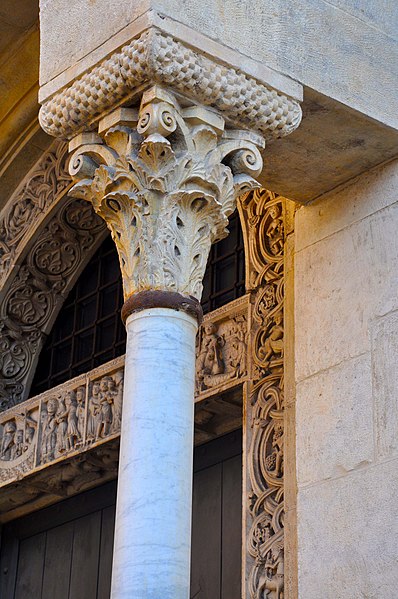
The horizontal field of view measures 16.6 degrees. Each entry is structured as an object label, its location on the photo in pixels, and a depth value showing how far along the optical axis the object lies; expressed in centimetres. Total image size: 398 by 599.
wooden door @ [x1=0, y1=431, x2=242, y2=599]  694
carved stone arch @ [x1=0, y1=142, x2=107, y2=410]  854
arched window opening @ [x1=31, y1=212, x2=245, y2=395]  834
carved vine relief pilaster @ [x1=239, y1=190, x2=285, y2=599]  608
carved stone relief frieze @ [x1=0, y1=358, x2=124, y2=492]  754
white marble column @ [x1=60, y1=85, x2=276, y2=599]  475
